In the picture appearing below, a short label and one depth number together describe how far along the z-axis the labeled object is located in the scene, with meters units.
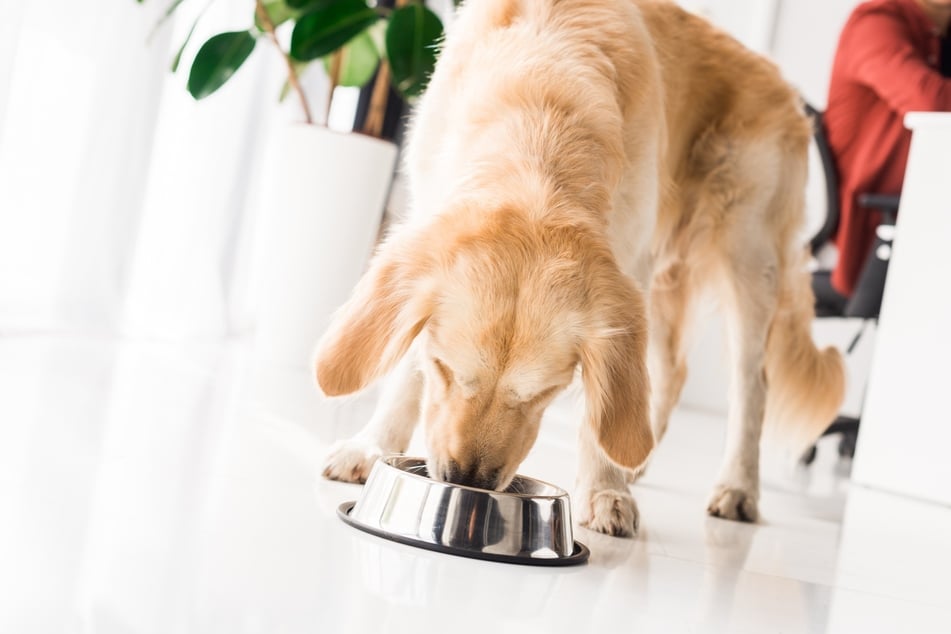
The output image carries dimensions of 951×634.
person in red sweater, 4.17
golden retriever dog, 1.66
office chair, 4.07
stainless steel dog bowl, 1.69
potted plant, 3.90
